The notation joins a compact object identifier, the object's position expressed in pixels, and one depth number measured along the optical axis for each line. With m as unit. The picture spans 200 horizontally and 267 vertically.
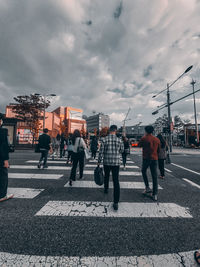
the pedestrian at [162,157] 5.66
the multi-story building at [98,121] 142.75
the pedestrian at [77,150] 4.70
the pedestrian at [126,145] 7.50
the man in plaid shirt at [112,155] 3.06
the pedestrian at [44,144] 6.87
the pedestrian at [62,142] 10.69
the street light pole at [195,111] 35.46
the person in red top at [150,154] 3.73
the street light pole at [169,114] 16.17
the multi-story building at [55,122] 29.19
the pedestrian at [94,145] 10.84
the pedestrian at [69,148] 7.80
